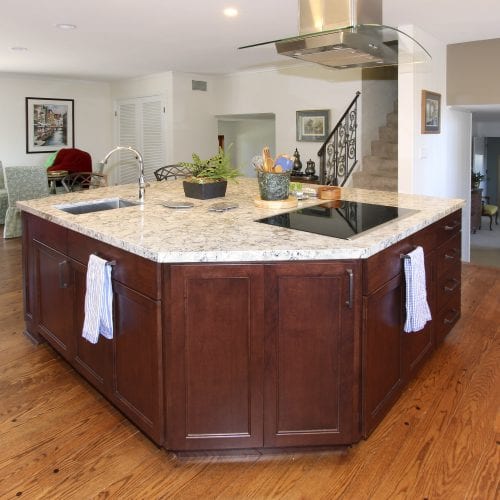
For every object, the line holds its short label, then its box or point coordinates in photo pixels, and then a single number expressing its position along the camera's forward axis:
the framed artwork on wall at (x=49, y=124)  8.56
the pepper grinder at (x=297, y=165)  6.86
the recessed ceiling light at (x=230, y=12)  4.13
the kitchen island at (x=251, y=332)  1.97
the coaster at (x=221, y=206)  2.86
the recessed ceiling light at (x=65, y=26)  4.71
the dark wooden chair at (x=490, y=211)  11.48
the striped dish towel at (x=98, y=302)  2.17
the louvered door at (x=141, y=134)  8.08
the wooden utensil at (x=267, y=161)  2.93
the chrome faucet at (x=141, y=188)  3.24
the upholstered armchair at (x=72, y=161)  7.98
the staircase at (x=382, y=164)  6.03
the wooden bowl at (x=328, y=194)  3.36
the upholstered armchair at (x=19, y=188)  6.38
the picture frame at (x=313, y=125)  6.75
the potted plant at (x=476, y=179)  10.36
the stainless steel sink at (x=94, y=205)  3.10
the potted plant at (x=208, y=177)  3.32
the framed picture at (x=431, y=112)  4.98
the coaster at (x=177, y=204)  2.96
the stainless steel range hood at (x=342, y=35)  2.47
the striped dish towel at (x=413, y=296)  2.32
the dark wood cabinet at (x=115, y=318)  2.04
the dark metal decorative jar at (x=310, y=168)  6.73
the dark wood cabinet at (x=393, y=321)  2.10
